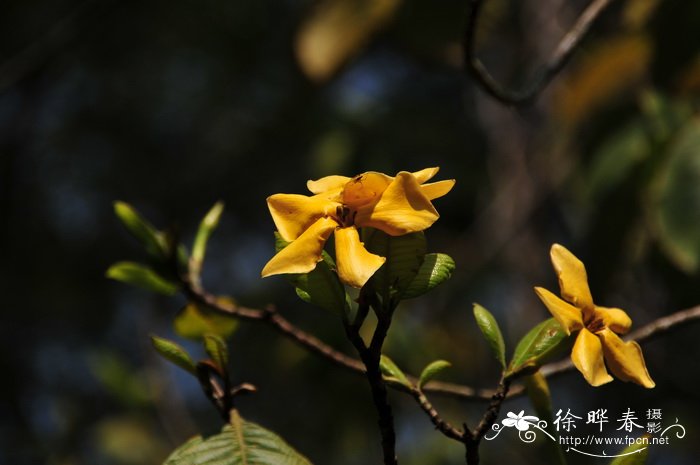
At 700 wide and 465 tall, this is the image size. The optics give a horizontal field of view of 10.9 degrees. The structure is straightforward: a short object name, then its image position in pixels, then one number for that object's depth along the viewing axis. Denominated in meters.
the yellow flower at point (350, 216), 1.08
